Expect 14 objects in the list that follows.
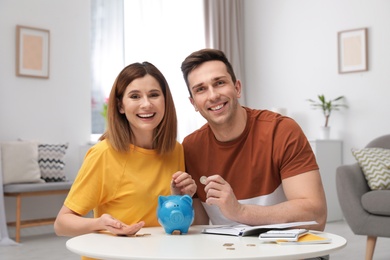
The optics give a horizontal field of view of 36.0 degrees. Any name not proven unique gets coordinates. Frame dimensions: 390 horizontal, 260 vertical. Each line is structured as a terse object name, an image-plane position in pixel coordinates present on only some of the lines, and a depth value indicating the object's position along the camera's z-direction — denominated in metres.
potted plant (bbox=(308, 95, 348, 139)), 6.46
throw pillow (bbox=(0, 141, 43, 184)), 5.11
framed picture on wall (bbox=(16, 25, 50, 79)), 5.54
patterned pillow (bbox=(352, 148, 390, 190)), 4.05
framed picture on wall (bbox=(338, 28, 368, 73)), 6.37
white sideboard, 6.32
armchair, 3.81
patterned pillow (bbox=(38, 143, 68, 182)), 5.41
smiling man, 1.86
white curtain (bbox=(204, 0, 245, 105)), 6.94
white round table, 1.38
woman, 1.87
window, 6.38
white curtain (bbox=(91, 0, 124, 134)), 6.29
